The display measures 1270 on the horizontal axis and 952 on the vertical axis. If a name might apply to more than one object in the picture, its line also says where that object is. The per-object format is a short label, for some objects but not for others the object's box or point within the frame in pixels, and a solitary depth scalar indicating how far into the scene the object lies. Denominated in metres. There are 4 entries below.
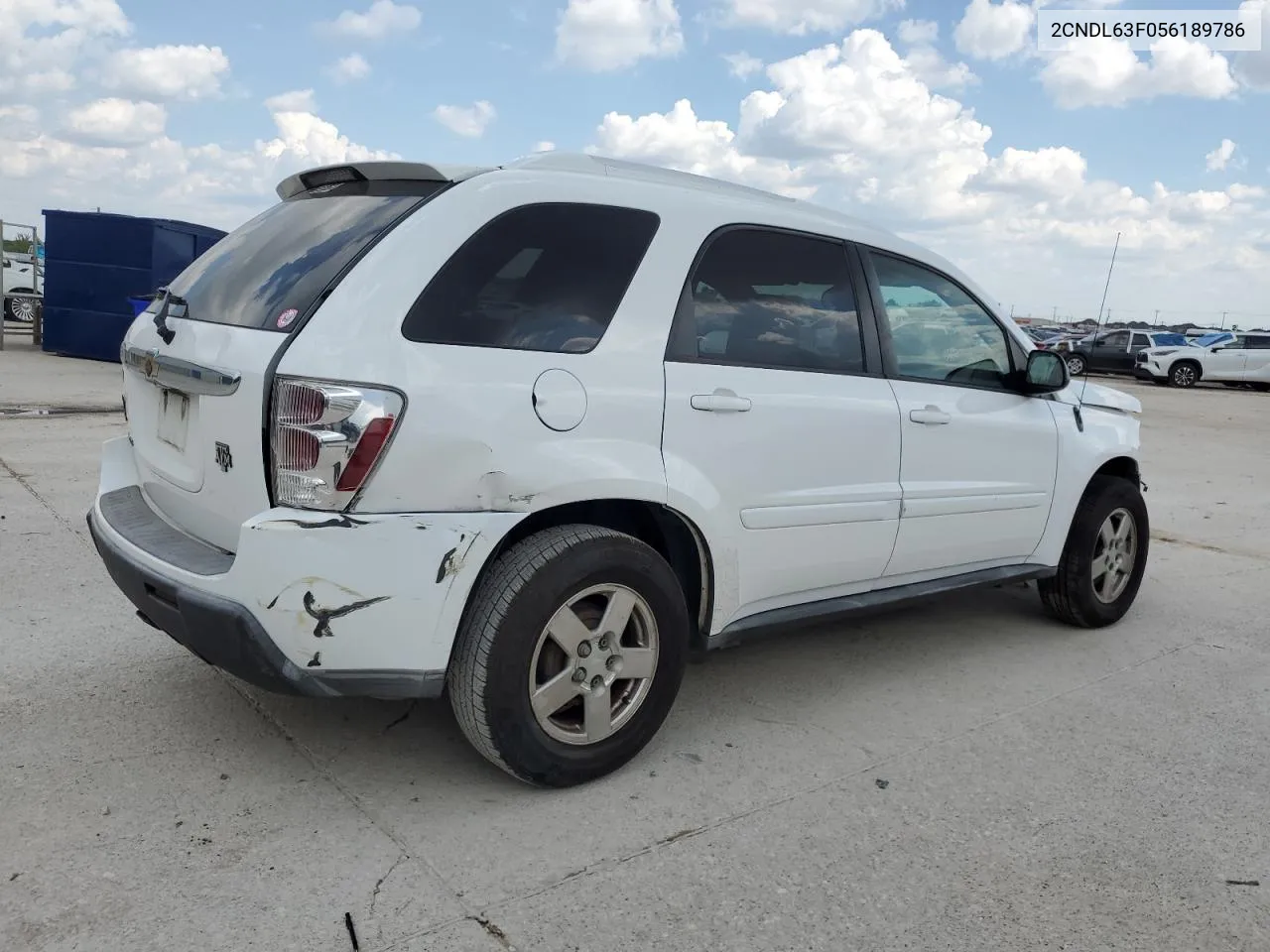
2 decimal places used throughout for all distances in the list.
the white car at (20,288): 23.07
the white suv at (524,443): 2.66
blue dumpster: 16.02
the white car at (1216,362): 27.38
